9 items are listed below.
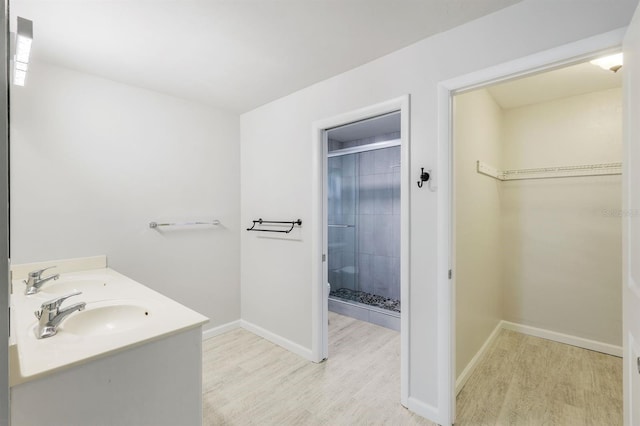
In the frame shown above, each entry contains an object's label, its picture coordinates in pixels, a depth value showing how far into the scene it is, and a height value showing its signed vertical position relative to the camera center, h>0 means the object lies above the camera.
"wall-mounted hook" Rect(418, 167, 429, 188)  1.76 +0.22
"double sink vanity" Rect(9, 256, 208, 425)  0.86 -0.52
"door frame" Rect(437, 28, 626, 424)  1.71 -0.20
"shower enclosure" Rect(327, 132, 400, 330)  3.86 -0.17
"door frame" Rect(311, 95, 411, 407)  2.43 -0.22
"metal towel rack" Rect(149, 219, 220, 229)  2.54 -0.10
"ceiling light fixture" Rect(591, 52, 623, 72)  2.01 +1.08
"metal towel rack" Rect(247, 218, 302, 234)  2.62 -0.10
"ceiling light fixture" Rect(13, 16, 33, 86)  1.17 +0.76
